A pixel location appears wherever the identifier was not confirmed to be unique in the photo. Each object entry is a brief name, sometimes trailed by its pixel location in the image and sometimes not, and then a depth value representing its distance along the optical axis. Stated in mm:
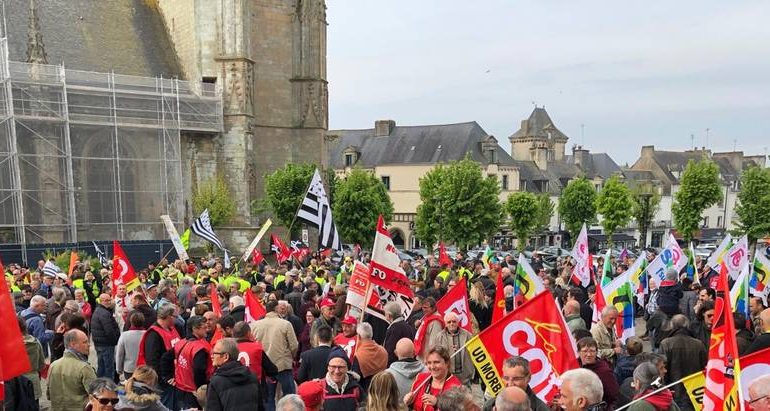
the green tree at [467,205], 41094
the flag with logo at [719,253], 14852
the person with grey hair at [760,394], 3939
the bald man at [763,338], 6761
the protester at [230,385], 5848
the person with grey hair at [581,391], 4469
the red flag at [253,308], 9188
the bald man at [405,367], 5945
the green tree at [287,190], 35056
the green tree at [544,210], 56938
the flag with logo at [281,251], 20652
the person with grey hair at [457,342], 7137
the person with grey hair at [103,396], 4926
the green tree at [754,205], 39312
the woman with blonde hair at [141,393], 5004
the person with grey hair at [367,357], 6906
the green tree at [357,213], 39219
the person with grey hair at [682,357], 7145
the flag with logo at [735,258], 13398
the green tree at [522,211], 47844
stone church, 29234
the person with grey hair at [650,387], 5020
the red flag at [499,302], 7680
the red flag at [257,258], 21395
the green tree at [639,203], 48319
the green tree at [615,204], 50062
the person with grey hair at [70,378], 6441
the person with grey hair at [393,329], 7852
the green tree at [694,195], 39938
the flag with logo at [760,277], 13039
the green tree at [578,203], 54625
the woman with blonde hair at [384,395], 4902
